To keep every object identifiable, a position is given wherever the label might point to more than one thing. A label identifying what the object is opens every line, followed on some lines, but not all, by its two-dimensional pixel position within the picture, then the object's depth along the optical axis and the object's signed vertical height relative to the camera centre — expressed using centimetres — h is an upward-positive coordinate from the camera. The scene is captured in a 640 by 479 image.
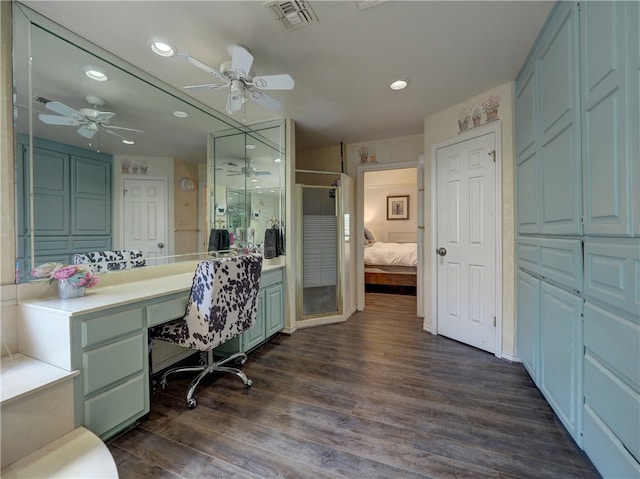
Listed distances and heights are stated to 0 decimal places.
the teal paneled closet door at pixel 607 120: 99 +48
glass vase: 148 -28
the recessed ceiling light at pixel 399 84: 224 +136
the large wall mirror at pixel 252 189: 284 +59
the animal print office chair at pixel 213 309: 168 -49
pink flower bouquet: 146 -19
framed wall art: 711 +82
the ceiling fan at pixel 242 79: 162 +109
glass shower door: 334 -18
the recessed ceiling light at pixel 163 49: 176 +133
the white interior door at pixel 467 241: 246 -5
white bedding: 488 -36
